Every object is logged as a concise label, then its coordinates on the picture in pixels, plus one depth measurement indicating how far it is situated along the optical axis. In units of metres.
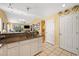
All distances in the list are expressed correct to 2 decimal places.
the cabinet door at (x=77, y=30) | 1.53
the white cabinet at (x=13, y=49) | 1.04
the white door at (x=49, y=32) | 2.09
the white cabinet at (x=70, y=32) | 1.56
